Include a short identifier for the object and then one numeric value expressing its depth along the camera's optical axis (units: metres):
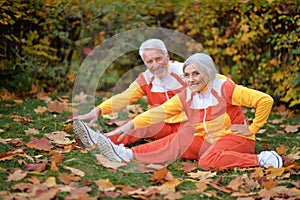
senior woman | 3.78
